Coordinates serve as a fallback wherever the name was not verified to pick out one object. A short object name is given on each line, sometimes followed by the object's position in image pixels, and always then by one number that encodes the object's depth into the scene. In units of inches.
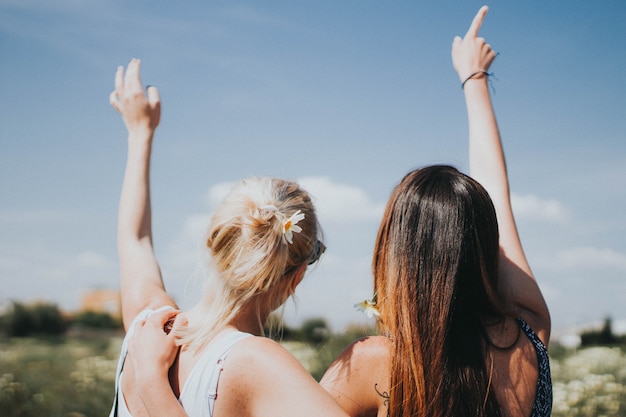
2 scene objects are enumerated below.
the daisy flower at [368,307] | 78.6
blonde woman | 70.4
